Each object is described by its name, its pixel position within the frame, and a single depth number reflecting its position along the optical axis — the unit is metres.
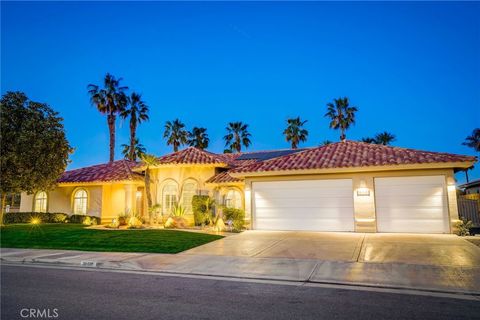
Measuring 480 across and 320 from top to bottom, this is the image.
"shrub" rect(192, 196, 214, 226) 19.75
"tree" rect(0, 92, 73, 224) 18.81
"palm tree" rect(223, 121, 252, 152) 46.99
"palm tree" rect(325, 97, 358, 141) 39.81
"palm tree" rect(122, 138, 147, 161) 47.00
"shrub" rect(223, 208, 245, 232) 17.69
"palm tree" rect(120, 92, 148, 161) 37.06
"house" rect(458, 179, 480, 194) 33.29
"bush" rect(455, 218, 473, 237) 14.12
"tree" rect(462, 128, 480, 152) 52.66
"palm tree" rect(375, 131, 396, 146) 46.62
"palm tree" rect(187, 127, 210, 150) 47.00
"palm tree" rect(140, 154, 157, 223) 21.16
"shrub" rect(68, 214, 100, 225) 23.51
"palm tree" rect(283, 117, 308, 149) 44.38
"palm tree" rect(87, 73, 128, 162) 34.78
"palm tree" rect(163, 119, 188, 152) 44.94
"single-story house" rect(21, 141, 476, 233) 14.75
